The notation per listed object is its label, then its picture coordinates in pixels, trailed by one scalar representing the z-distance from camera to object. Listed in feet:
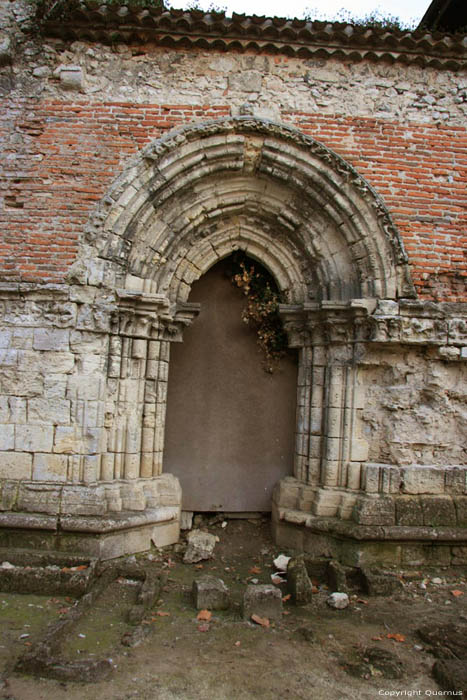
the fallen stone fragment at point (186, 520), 21.43
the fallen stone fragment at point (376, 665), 11.94
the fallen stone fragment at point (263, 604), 14.46
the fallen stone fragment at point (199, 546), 18.81
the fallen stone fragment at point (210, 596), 15.01
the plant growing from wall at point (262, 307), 21.33
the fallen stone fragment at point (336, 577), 16.37
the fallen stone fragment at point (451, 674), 11.25
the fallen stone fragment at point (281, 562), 18.19
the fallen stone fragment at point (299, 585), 15.51
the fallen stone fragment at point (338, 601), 15.38
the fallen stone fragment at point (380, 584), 16.29
